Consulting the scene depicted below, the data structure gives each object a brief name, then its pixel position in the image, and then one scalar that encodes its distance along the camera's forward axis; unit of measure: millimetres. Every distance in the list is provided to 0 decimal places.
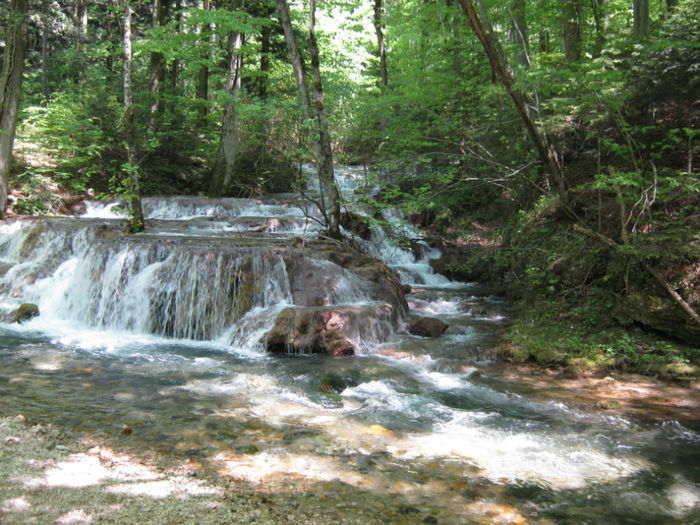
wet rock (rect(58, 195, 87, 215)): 13508
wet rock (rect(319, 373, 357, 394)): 5148
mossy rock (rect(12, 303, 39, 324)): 7875
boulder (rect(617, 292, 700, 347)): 5477
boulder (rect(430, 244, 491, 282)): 11438
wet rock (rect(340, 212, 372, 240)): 12820
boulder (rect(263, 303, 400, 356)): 6801
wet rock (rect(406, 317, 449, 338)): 7668
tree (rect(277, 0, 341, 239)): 9672
